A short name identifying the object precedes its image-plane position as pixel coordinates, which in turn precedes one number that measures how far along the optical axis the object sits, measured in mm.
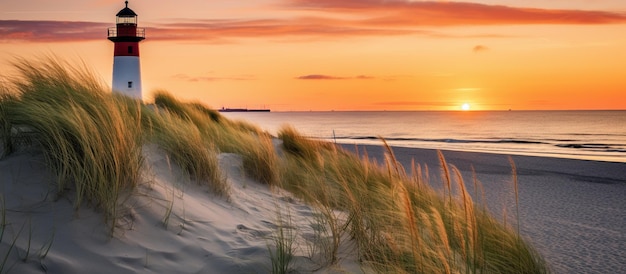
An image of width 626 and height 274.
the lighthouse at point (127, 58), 26375
